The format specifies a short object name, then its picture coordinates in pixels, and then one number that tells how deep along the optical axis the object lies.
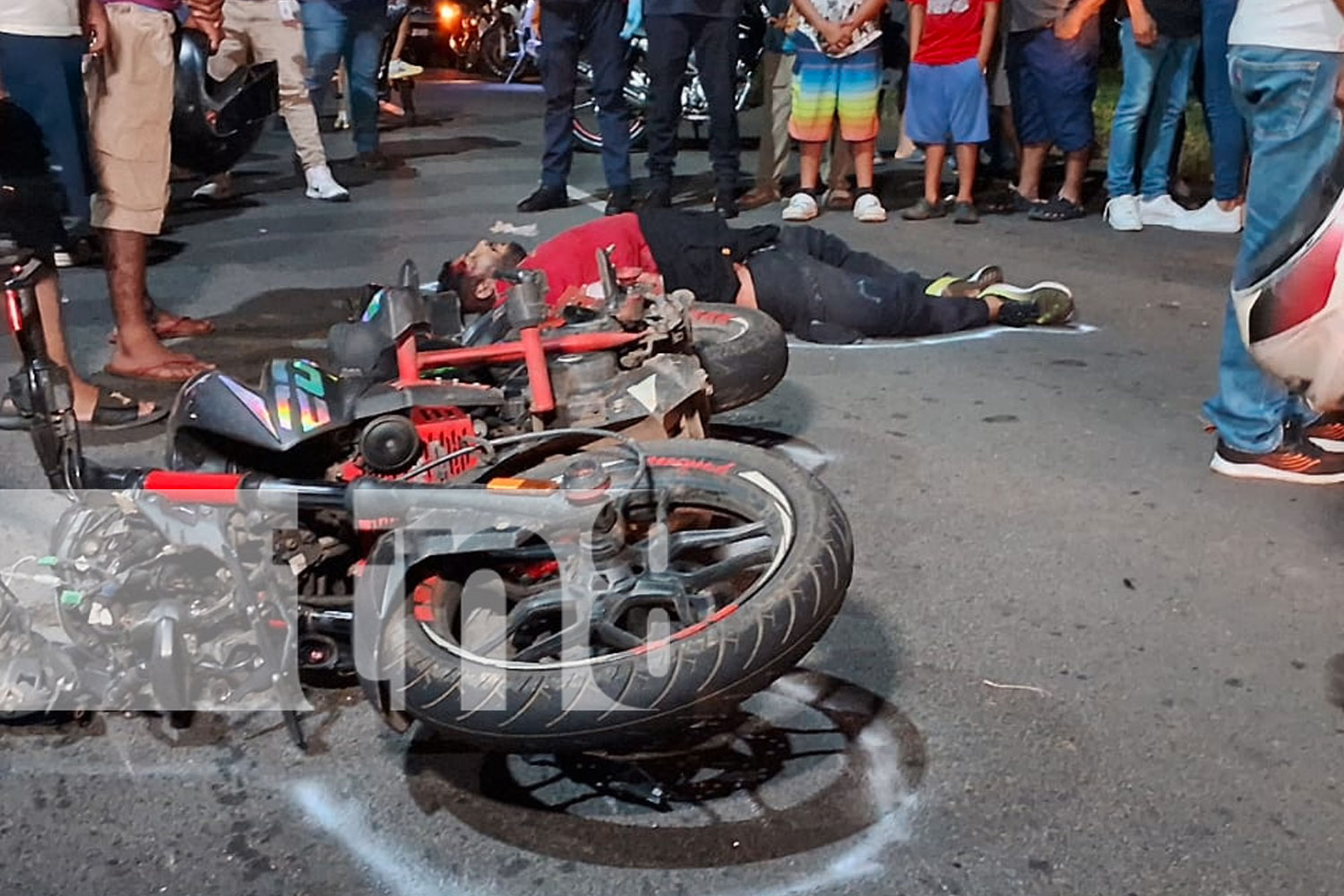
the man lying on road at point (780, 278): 4.47
